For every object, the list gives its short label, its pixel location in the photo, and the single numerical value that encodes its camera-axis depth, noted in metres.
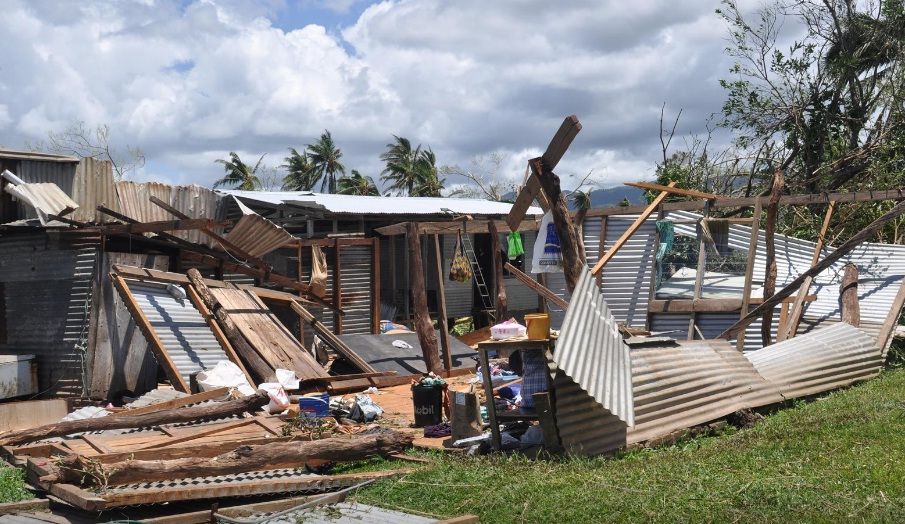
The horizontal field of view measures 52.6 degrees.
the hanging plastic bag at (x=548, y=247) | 11.74
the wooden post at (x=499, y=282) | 15.10
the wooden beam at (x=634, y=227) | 12.80
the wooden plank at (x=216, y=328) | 12.46
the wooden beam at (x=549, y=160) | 8.20
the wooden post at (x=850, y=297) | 12.47
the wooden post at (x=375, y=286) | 17.69
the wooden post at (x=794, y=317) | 12.37
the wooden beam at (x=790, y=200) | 12.79
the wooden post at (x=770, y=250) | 12.61
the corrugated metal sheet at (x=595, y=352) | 7.25
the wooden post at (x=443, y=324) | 14.54
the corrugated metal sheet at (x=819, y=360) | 9.86
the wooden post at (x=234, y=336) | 12.45
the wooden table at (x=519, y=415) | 7.77
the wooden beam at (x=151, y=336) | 11.53
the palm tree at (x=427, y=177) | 47.89
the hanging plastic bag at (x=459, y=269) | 16.56
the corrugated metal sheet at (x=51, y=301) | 12.12
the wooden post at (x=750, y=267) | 12.64
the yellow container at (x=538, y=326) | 8.09
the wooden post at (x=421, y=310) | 14.18
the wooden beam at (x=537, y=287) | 12.90
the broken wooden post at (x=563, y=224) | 8.59
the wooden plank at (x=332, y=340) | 14.01
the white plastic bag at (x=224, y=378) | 11.48
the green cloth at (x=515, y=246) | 15.69
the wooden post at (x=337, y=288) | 16.84
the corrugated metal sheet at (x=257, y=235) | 13.43
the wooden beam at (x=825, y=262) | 11.48
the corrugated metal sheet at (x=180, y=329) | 12.09
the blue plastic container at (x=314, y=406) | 10.17
